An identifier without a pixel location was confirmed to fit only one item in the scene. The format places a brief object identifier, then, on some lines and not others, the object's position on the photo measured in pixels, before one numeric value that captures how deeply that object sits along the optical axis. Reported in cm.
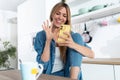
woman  104
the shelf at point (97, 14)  205
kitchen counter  156
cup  68
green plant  417
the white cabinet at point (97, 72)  165
